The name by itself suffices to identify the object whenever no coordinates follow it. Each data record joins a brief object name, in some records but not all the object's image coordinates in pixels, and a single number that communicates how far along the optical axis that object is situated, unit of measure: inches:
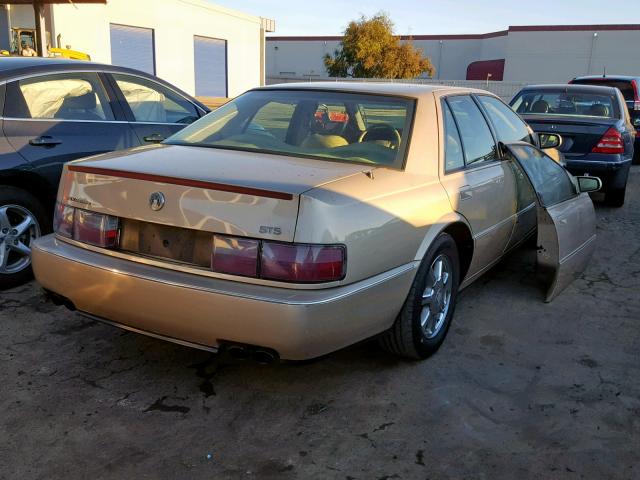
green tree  1712.6
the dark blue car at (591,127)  295.6
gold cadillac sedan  102.9
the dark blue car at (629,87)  481.4
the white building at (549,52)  1640.0
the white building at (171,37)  733.3
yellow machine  585.1
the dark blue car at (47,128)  170.9
